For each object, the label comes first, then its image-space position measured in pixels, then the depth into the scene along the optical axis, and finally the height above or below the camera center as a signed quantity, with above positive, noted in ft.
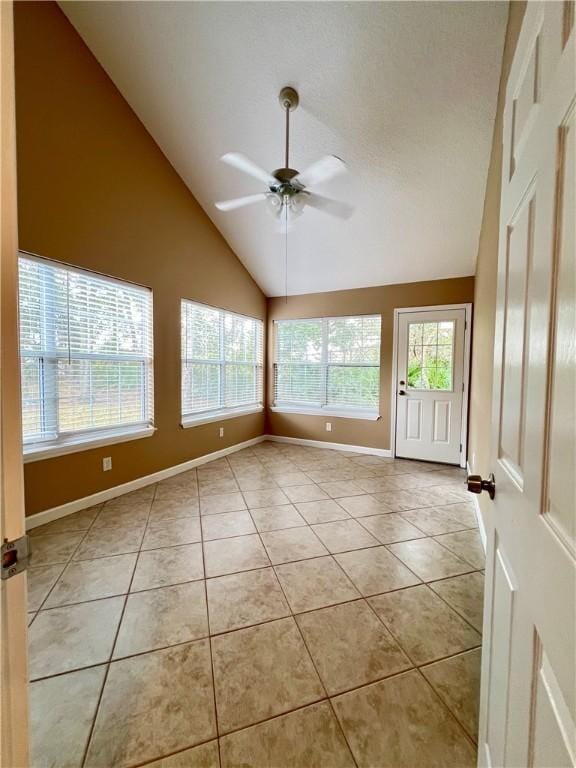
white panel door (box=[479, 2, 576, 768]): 1.47 -0.31
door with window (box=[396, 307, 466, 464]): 13.11 -0.53
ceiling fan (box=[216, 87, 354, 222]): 6.48 +4.09
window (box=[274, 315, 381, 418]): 15.17 +0.25
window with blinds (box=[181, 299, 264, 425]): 12.54 +0.26
